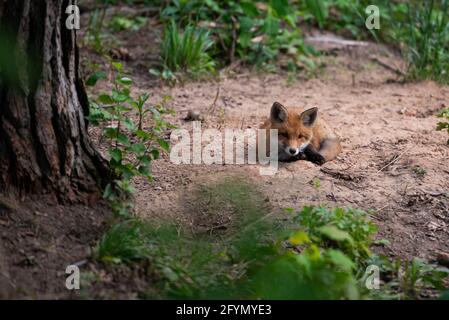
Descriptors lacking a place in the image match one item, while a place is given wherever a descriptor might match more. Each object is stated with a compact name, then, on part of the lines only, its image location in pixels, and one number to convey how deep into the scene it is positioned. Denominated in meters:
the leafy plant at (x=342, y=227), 8.30
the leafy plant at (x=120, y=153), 8.61
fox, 12.21
